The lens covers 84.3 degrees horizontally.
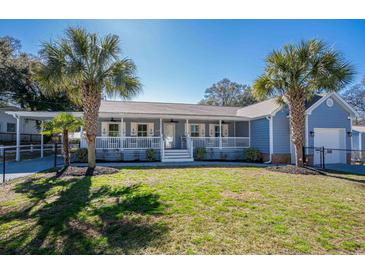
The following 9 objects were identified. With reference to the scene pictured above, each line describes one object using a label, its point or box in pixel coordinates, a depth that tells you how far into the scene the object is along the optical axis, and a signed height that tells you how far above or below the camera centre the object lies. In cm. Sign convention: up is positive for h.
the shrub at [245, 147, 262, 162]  1466 -108
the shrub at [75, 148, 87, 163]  1258 -98
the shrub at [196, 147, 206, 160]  1449 -96
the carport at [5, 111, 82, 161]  1311 +172
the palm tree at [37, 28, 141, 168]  866 +311
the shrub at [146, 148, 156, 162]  1384 -101
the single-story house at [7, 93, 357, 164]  1380 +50
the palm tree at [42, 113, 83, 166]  933 +66
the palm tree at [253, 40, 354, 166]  976 +330
